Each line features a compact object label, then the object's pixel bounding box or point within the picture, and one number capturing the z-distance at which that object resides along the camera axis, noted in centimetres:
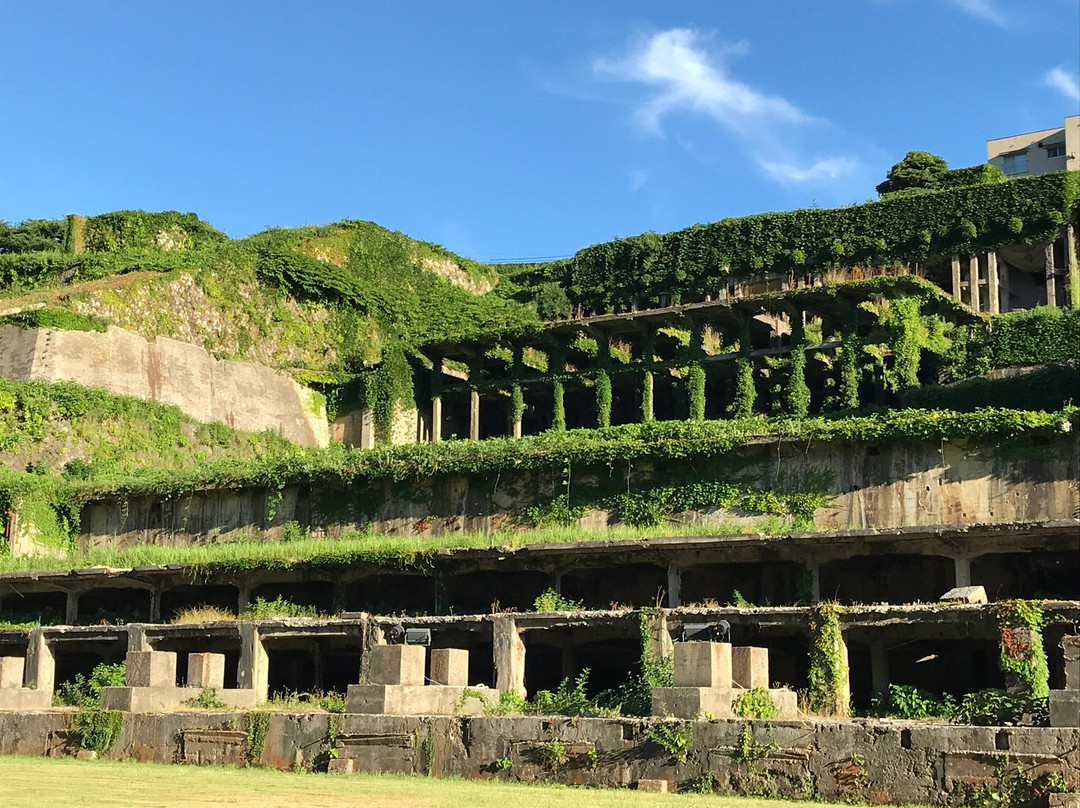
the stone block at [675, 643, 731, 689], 2225
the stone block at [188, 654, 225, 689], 2842
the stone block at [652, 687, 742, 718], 2161
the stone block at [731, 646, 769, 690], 2378
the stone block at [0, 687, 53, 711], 2933
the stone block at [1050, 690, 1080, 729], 1873
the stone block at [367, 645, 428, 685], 2427
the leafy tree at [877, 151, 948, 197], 6438
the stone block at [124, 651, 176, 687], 2781
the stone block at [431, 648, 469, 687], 2620
